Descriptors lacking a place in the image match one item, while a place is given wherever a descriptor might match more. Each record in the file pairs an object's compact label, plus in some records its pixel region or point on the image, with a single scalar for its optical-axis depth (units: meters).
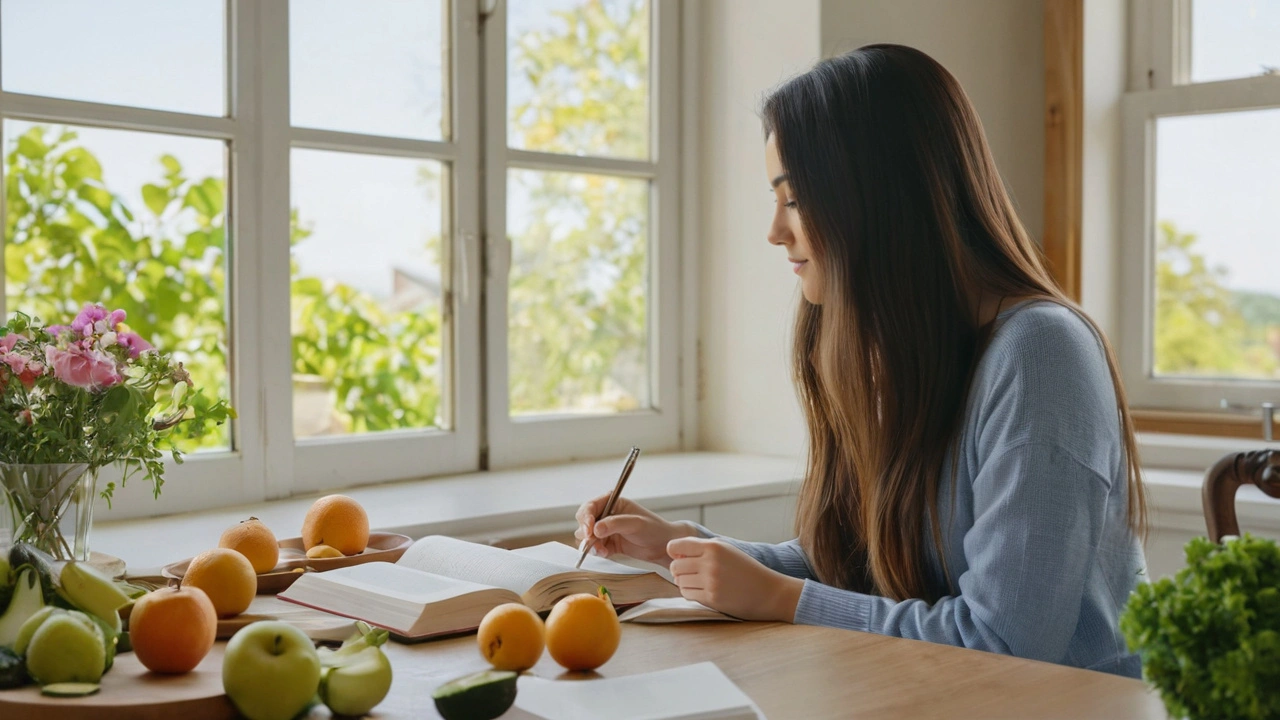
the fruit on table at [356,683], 0.92
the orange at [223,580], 1.19
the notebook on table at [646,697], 0.91
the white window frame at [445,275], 2.16
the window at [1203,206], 2.69
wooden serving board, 0.91
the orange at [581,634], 1.06
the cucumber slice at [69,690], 0.93
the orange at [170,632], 1.00
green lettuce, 0.75
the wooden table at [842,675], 0.96
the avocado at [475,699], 0.89
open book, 1.20
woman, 1.26
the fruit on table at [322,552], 1.47
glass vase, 1.33
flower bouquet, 1.33
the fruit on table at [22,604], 1.02
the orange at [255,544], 1.39
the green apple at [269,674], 0.90
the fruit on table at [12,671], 0.96
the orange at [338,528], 1.50
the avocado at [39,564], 1.08
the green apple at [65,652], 0.95
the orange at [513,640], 1.06
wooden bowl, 1.38
